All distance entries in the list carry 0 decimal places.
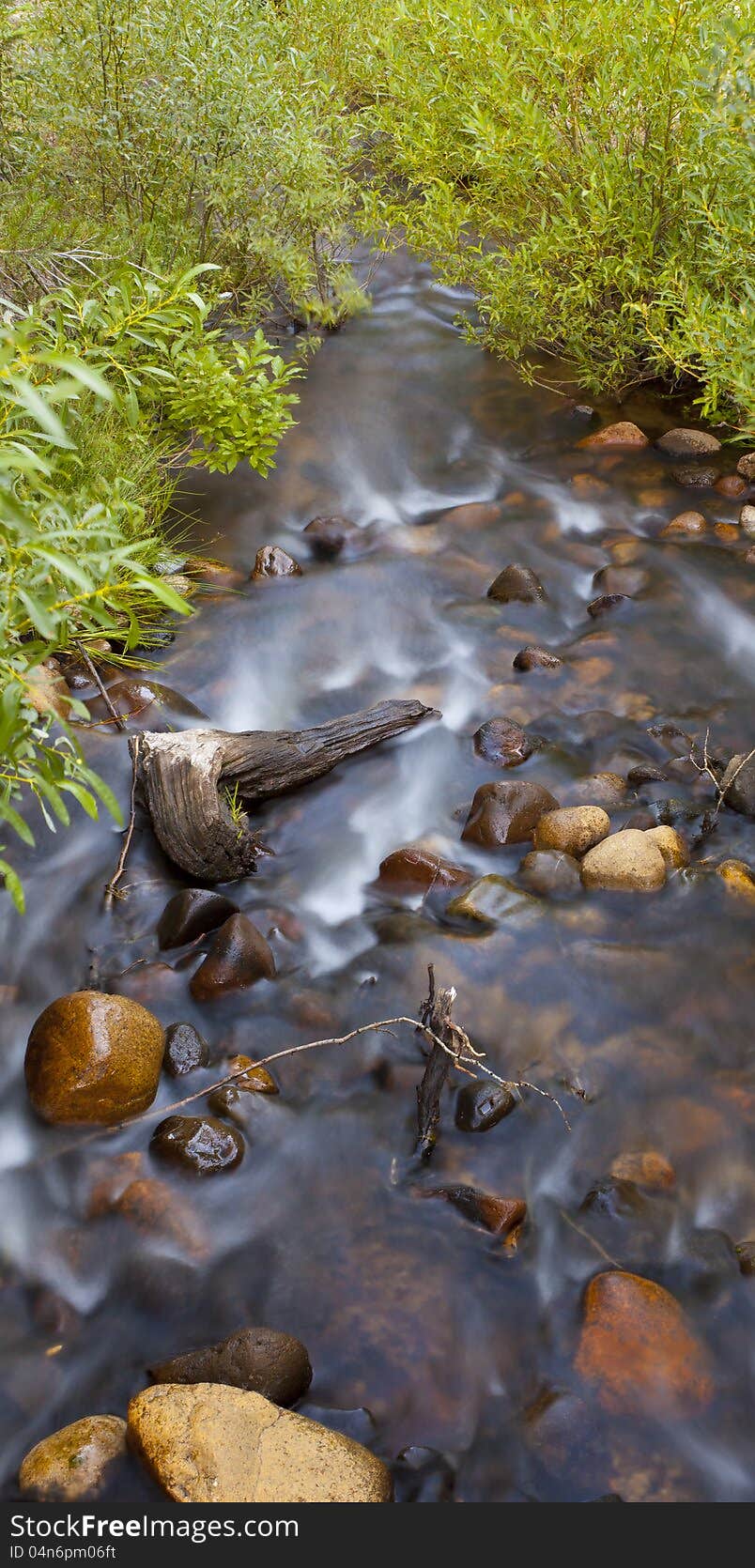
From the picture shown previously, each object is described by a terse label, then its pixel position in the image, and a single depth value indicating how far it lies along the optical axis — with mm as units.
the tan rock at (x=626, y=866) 4309
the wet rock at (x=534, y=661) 5598
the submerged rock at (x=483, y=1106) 3545
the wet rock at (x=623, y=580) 6156
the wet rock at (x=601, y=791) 4809
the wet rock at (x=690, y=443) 7051
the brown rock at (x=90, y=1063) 3498
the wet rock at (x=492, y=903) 4246
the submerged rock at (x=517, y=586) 6059
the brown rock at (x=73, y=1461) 2717
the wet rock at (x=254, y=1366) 2877
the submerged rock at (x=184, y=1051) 3693
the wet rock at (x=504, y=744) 5086
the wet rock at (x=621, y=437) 7297
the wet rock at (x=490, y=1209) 3303
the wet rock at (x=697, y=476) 6848
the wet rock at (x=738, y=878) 4270
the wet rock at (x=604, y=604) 6004
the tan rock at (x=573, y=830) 4500
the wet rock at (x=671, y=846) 4406
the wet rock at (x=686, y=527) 6481
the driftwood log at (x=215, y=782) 4250
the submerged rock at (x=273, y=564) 6168
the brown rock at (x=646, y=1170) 3406
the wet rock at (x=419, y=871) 4422
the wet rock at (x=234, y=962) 3938
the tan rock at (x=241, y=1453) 2623
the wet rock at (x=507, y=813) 4602
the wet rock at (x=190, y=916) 4074
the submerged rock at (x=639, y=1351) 2910
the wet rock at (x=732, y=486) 6727
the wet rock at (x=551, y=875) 4363
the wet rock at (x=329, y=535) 6516
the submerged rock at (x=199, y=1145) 3447
